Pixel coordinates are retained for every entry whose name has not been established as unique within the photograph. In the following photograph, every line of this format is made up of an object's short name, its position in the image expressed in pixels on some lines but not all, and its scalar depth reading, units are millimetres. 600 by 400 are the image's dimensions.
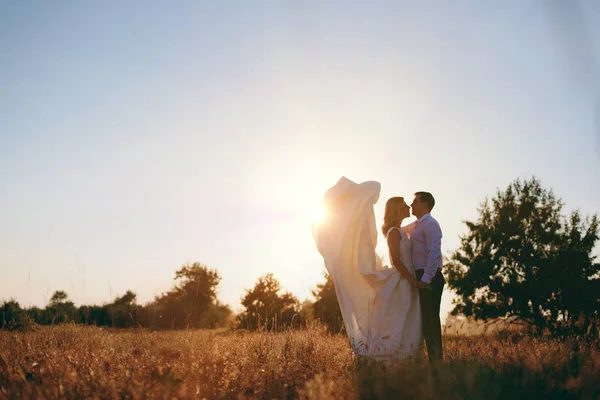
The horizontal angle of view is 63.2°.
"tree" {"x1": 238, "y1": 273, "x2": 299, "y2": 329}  20516
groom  7027
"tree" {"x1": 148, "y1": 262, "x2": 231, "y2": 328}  25797
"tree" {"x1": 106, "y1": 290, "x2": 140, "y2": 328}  22975
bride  7215
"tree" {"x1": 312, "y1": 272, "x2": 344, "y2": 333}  19359
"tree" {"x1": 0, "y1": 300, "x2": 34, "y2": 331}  18125
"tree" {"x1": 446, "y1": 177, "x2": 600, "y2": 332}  23641
